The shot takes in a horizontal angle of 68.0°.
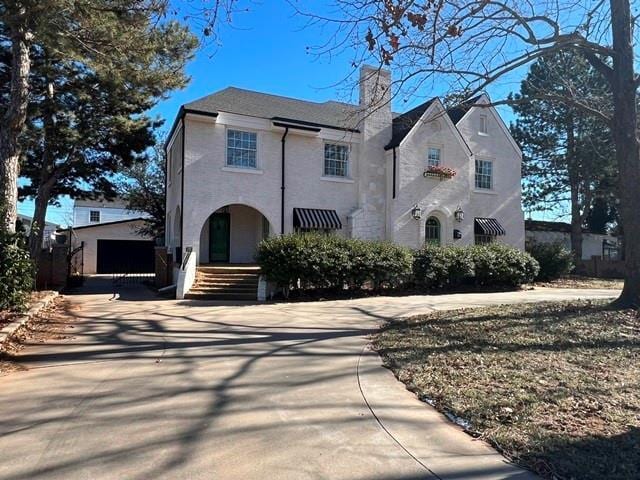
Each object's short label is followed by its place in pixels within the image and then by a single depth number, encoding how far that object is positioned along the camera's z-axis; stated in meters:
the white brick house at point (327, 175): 17.52
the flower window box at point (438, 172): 20.81
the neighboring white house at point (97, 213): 45.00
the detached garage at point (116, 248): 33.22
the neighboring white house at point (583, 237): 33.69
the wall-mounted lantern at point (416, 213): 20.55
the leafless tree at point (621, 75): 9.41
